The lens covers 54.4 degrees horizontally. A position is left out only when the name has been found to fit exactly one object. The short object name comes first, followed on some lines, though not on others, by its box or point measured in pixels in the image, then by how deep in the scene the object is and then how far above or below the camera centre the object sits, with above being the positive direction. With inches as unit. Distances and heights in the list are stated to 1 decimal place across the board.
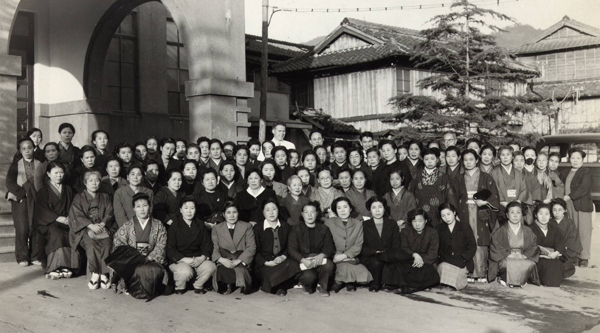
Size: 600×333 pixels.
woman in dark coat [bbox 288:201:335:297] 243.3 -29.2
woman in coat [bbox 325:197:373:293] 249.1 -28.6
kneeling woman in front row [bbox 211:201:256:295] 240.4 -26.4
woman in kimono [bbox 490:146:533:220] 289.9 -0.8
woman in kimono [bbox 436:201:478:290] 254.7 -30.7
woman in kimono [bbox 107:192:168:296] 236.2 -20.7
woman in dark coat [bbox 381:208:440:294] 249.8 -34.4
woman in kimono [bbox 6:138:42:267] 269.7 -7.0
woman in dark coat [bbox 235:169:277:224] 269.6 -6.8
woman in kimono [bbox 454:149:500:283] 279.3 -10.2
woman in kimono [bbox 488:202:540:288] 261.3 -33.8
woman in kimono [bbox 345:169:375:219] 281.7 -6.2
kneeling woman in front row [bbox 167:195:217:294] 234.8 -27.0
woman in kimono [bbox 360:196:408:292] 253.7 -25.8
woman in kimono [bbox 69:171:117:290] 242.4 -16.8
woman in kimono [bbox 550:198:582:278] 277.1 -26.4
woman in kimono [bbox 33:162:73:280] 252.1 -12.8
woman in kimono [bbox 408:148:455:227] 282.5 -4.5
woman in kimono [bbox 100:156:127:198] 263.9 +3.1
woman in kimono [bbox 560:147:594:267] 310.8 -10.6
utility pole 631.2 +112.7
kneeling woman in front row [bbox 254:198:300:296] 241.4 -30.9
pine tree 637.9 +101.6
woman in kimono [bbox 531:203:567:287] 261.9 -32.6
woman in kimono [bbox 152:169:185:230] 260.8 -7.0
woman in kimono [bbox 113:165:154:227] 254.1 -5.1
